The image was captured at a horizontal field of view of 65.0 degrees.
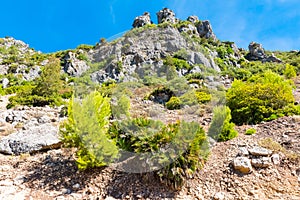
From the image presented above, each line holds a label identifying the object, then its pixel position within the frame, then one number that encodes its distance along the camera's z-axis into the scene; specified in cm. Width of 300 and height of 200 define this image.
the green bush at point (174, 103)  966
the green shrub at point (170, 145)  537
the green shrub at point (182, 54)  1926
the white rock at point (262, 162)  596
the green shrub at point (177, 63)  1640
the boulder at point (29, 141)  719
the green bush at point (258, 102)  995
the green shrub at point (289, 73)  2503
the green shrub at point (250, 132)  819
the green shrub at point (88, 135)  548
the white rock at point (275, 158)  607
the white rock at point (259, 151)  625
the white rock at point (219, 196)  522
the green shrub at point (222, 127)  770
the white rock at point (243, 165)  583
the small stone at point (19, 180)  570
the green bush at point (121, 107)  691
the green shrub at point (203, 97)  1234
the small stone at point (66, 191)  540
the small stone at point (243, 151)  639
